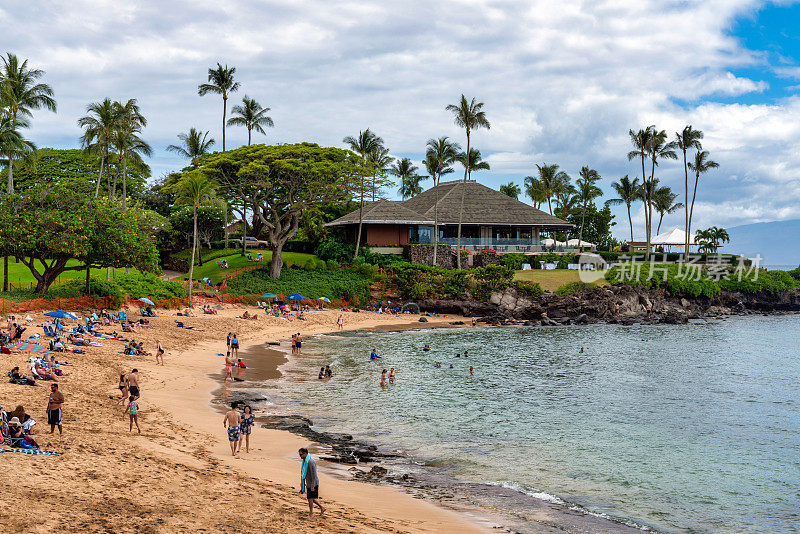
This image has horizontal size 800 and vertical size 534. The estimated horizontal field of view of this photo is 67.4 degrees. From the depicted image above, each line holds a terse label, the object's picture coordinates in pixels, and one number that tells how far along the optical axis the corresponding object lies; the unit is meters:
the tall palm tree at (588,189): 101.25
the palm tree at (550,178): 103.25
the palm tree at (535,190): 102.25
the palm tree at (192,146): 83.65
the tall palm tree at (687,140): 86.12
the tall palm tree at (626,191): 99.94
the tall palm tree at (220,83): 79.10
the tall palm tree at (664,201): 93.25
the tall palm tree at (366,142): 77.50
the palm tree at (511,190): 114.25
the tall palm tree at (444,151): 83.69
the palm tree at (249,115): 80.00
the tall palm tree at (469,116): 71.25
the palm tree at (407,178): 105.50
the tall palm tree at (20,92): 50.50
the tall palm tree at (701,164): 88.31
